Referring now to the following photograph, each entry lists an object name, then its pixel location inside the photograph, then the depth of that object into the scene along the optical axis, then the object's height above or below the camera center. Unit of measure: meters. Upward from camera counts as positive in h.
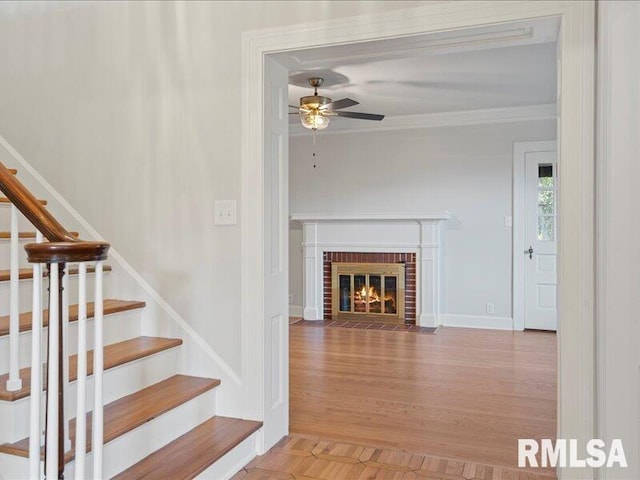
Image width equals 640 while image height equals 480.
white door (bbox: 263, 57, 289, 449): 2.69 -0.10
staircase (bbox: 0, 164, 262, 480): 1.58 -0.62
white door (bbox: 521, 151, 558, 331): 5.97 -0.04
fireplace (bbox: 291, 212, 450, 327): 6.24 -0.19
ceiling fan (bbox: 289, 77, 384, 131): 4.57 +1.12
